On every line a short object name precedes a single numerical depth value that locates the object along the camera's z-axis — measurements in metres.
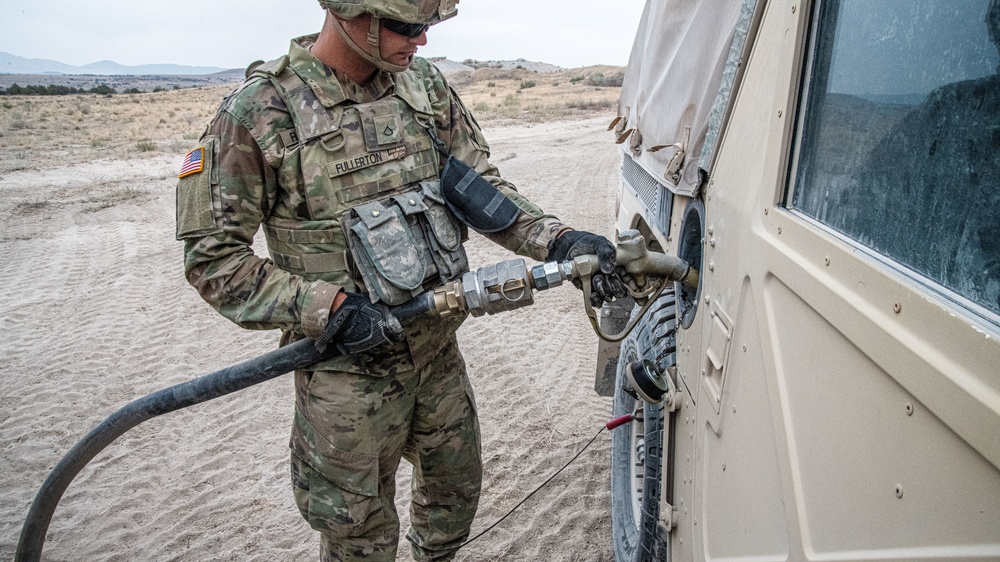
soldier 1.95
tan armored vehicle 0.80
